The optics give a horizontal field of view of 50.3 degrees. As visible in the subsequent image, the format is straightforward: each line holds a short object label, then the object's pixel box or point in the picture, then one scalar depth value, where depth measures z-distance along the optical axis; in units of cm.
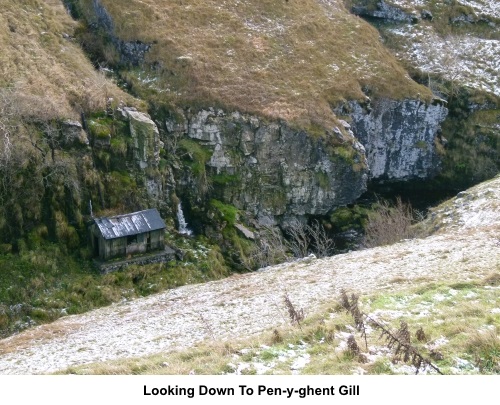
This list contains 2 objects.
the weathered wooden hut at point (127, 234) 4015
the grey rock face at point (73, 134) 4222
